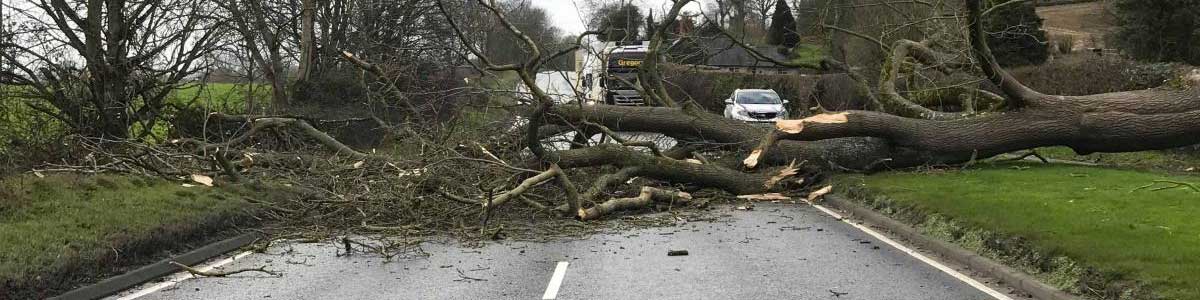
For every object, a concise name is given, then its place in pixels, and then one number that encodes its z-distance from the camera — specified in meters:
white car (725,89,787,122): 27.12
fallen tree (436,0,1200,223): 13.77
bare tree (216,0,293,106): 20.64
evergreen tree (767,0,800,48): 46.39
